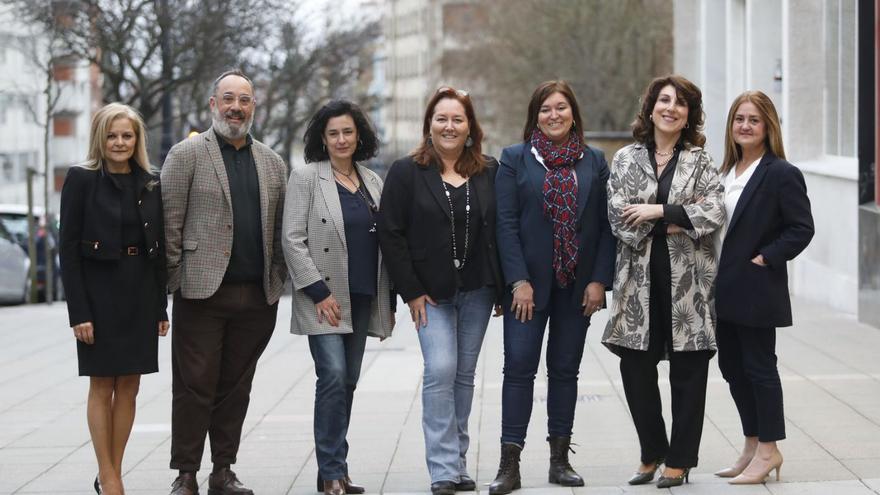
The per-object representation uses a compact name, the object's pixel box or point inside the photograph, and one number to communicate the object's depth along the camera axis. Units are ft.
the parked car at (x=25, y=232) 91.09
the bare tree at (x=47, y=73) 81.97
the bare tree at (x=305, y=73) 117.29
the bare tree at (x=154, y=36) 89.15
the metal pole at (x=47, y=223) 81.51
